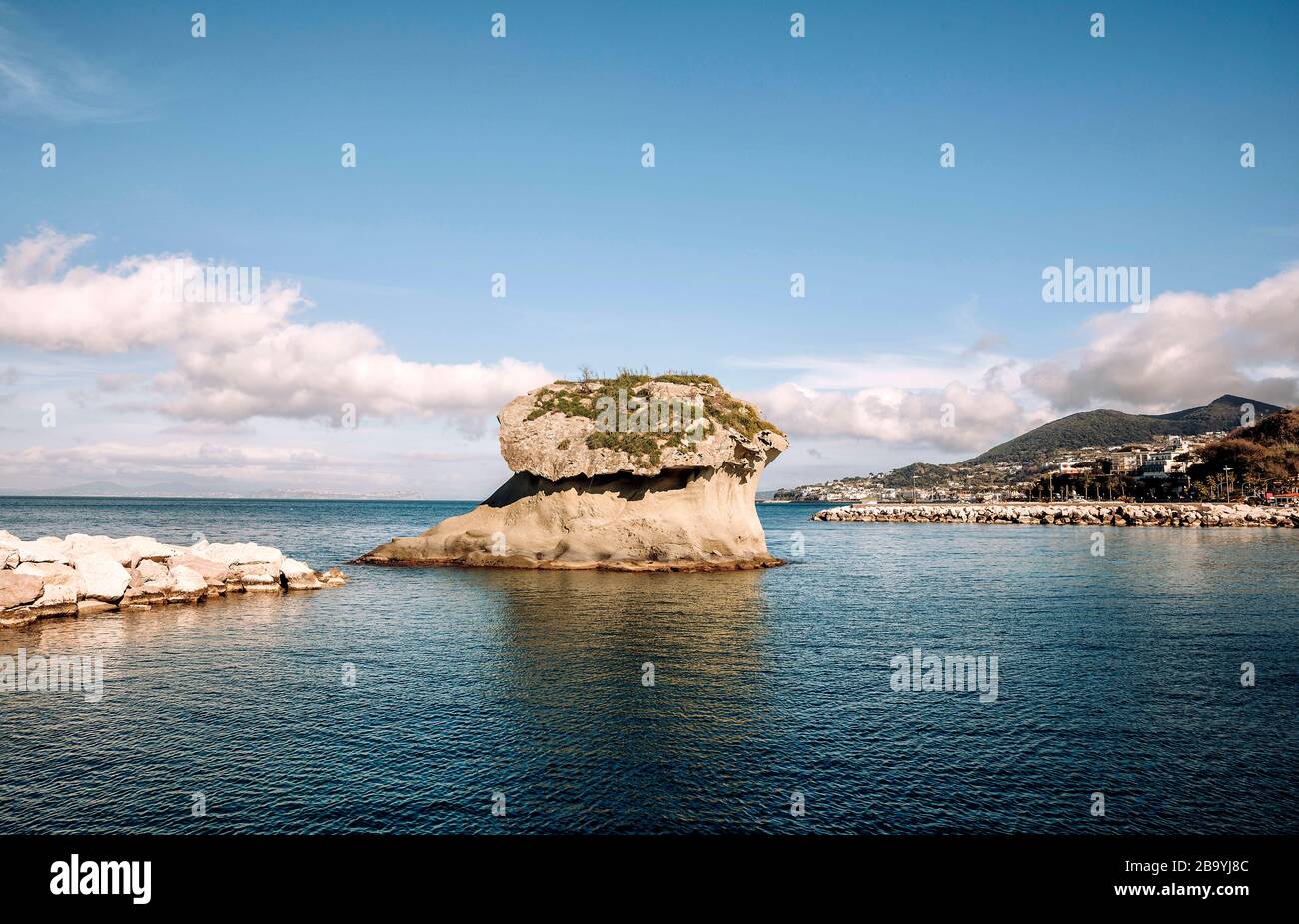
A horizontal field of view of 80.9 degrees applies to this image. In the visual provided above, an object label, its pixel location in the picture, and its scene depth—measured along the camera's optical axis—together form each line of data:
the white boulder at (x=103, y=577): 33.94
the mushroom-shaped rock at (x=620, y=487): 51.75
